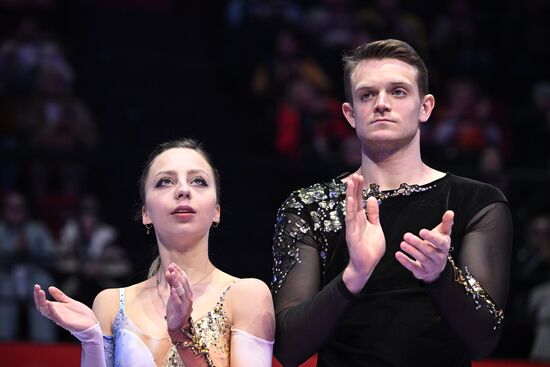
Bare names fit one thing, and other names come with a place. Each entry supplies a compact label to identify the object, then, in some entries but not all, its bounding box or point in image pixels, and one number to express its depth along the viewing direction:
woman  5.90
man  5.69
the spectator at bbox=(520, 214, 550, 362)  11.80
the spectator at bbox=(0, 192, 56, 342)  12.22
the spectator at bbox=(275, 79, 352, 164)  15.33
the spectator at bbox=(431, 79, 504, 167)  16.22
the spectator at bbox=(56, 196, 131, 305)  12.27
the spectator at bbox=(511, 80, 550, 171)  16.53
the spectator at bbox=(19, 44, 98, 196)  15.10
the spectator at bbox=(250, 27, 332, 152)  16.95
